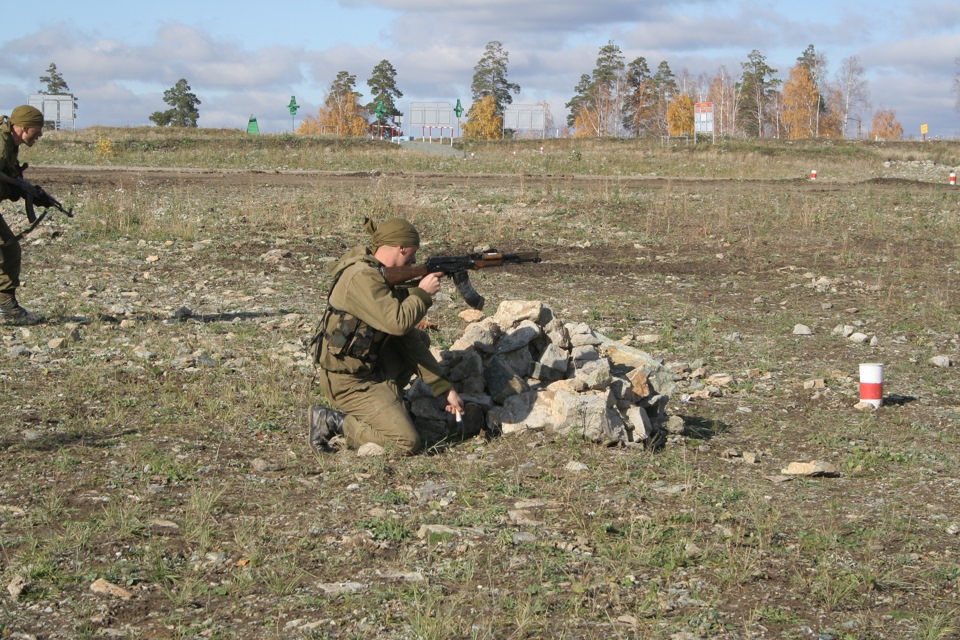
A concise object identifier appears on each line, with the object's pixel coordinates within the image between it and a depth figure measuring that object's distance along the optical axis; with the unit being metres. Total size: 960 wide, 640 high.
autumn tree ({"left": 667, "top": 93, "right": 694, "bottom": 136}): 78.00
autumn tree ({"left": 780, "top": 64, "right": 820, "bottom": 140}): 77.81
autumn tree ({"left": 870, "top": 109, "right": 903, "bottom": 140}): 96.44
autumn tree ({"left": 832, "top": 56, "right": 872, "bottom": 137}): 76.81
